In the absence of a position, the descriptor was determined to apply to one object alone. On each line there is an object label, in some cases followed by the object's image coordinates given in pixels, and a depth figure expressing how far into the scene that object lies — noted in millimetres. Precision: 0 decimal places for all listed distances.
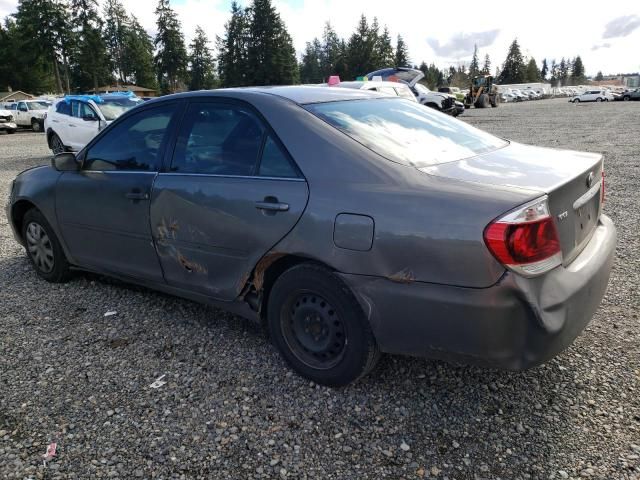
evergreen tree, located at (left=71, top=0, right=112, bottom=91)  61500
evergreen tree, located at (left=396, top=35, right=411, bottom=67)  102562
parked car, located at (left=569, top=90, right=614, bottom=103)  52781
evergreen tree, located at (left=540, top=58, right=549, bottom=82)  143038
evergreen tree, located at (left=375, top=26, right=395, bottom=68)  79562
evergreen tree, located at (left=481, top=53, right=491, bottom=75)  129375
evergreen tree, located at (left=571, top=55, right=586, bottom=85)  139625
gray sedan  2154
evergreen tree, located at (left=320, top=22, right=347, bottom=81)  81438
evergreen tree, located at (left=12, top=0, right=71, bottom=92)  56656
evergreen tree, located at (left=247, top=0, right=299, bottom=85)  69688
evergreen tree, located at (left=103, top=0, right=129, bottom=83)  80875
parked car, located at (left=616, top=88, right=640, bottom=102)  50544
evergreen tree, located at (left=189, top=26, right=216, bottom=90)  83375
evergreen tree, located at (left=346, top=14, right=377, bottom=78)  78125
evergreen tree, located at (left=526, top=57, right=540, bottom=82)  113312
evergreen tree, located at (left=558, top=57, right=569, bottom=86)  143225
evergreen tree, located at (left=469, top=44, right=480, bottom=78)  128825
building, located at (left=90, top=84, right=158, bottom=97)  71569
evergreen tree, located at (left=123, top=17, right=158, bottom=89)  83125
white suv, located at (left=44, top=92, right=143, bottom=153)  12195
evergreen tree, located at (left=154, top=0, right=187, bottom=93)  76250
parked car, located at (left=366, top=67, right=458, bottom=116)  22484
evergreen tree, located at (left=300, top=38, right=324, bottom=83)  104875
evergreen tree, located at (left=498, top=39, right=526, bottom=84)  107625
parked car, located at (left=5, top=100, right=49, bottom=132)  27000
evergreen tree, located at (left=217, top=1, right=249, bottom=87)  71625
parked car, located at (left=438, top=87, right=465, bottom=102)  36750
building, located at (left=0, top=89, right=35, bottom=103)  57938
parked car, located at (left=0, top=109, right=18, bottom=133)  25172
